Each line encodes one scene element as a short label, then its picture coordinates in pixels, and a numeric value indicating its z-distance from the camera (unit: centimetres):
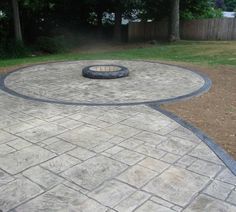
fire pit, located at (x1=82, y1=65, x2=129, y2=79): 711
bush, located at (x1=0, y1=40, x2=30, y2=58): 1208
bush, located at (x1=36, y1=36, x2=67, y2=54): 1334
